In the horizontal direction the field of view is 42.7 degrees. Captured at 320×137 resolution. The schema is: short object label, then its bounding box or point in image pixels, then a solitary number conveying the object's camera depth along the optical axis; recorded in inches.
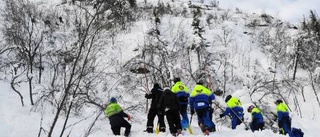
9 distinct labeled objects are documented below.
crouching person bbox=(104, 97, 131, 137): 534.6
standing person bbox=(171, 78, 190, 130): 516.1
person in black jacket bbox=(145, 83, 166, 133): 509.4
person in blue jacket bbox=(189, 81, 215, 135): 509.4
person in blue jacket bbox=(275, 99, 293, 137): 568.7
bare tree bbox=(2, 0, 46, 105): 1042.1
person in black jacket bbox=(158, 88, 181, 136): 484.7
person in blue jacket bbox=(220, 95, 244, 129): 565.6
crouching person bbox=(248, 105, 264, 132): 575.8
